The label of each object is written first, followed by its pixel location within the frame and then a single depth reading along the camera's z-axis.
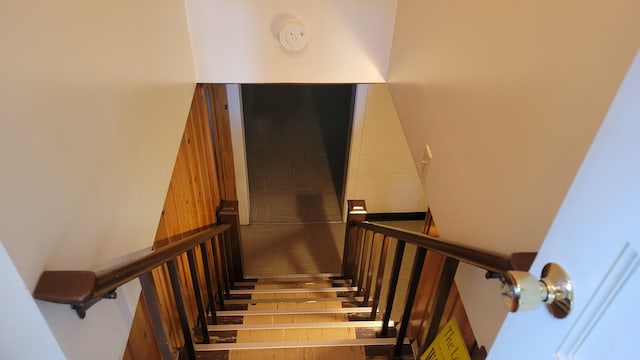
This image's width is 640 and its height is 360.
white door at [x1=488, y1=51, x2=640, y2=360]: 0.52
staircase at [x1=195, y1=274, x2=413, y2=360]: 2.04
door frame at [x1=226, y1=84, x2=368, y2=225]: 3.71
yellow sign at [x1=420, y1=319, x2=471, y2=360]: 1.32
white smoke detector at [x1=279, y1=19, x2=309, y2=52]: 2.27
